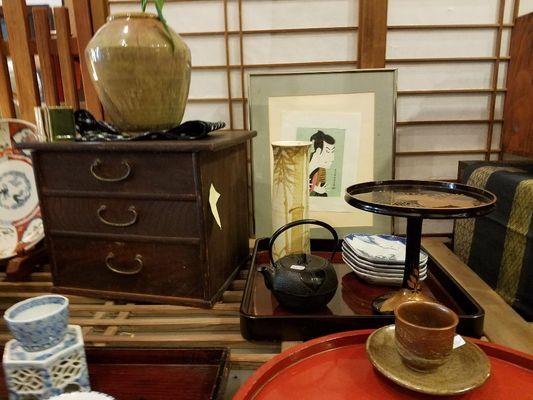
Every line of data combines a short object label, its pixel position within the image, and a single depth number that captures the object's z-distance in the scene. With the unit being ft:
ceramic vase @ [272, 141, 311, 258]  3.56
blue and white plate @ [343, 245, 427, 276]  3.27
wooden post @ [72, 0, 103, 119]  5.04
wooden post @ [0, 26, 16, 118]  5.32
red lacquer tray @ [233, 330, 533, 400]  2.04
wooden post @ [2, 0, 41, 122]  5.08
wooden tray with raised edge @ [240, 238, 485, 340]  2.76
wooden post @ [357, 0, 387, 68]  4.75
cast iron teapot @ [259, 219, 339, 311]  2.82
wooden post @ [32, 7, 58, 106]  5.01
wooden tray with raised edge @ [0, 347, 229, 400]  2.37
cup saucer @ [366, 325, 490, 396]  1.94
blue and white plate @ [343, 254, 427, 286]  3.28
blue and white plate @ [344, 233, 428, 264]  3.34
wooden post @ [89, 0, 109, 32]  5.08
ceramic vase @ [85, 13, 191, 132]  3.15
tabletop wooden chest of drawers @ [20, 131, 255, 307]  3.14
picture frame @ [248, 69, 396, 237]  4.66
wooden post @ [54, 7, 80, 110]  5.04
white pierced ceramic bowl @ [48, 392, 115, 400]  1.89
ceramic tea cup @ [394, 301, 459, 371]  1.95
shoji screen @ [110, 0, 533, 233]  4.89
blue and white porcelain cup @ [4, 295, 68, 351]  2.01
